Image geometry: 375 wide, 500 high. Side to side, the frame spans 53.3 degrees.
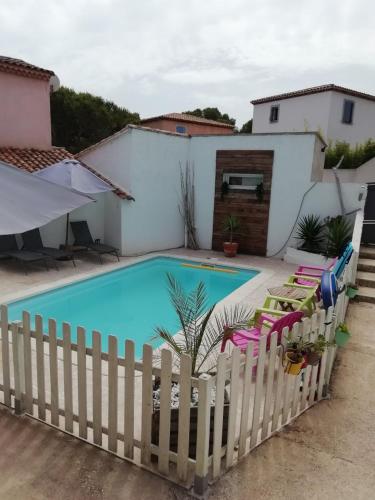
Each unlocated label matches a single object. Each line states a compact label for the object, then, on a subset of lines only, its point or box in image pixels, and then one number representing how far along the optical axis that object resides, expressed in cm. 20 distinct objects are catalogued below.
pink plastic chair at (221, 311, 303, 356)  545
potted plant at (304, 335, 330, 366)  399
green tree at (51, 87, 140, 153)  3133
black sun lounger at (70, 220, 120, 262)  1357
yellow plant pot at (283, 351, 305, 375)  386
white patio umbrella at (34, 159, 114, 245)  1206
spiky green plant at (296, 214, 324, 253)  1370
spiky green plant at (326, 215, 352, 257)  1240
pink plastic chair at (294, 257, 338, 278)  963
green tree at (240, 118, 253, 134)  4706
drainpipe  1336
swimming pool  874
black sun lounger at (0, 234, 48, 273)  1134
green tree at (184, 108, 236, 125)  5181
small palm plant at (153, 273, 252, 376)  396
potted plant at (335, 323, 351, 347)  514
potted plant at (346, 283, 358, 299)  704
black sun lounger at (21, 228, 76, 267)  1228
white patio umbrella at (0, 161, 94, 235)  596
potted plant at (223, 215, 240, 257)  1500
